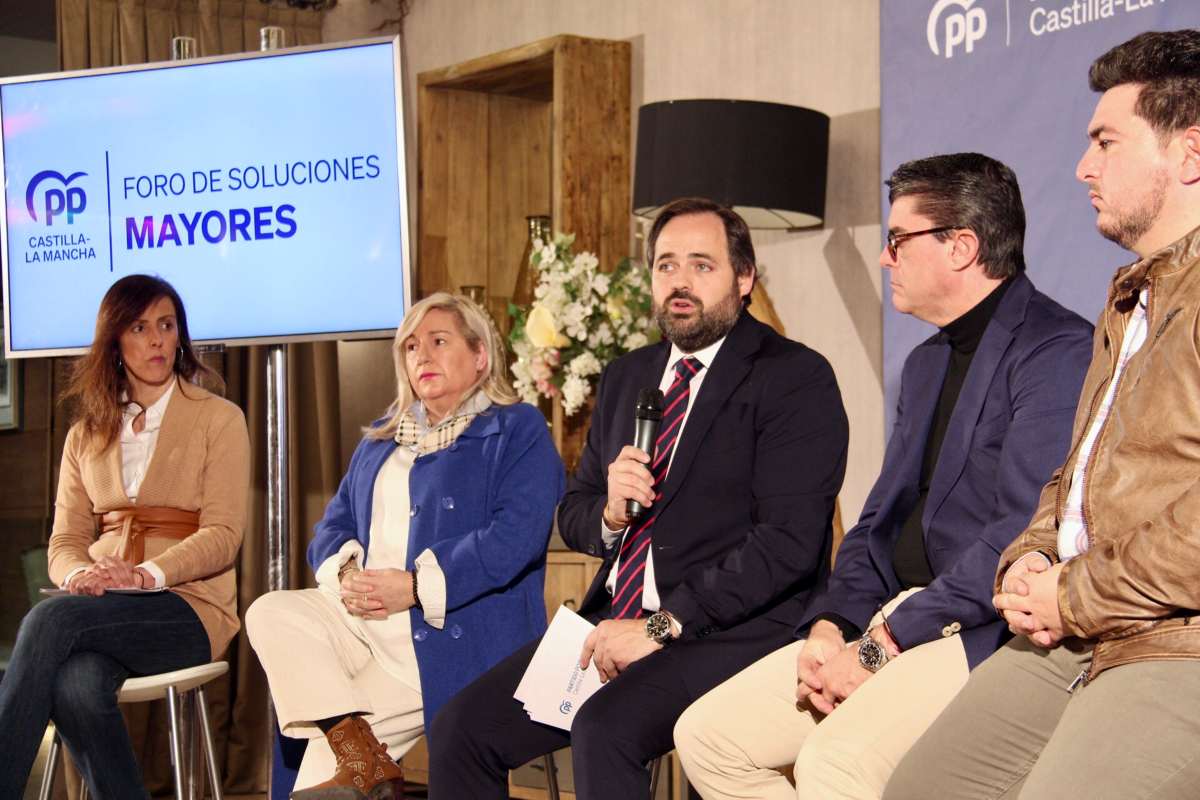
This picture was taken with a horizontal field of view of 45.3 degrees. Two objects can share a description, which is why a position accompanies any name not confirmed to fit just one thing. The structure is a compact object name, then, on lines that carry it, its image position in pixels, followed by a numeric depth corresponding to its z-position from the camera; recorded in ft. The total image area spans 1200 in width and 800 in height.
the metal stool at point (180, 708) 11.02
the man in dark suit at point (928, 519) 7.33
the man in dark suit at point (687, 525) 8.59
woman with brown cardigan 10.84
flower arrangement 13.41
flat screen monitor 12.83
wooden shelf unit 14.76
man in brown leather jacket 5.63
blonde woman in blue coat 10.15
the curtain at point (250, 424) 16.33
